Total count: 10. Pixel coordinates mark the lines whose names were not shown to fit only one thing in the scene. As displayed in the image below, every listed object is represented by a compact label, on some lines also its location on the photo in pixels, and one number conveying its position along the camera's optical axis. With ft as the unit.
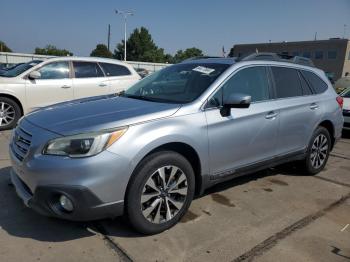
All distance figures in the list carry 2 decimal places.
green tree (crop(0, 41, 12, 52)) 285.76
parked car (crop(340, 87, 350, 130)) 29.14
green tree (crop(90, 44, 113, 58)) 304.71
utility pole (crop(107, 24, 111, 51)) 229.25
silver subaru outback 9.39
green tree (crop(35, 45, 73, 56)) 287.89
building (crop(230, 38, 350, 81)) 176.04
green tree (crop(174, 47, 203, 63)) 347.26
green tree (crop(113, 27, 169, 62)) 302.25
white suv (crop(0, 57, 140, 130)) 24.86
